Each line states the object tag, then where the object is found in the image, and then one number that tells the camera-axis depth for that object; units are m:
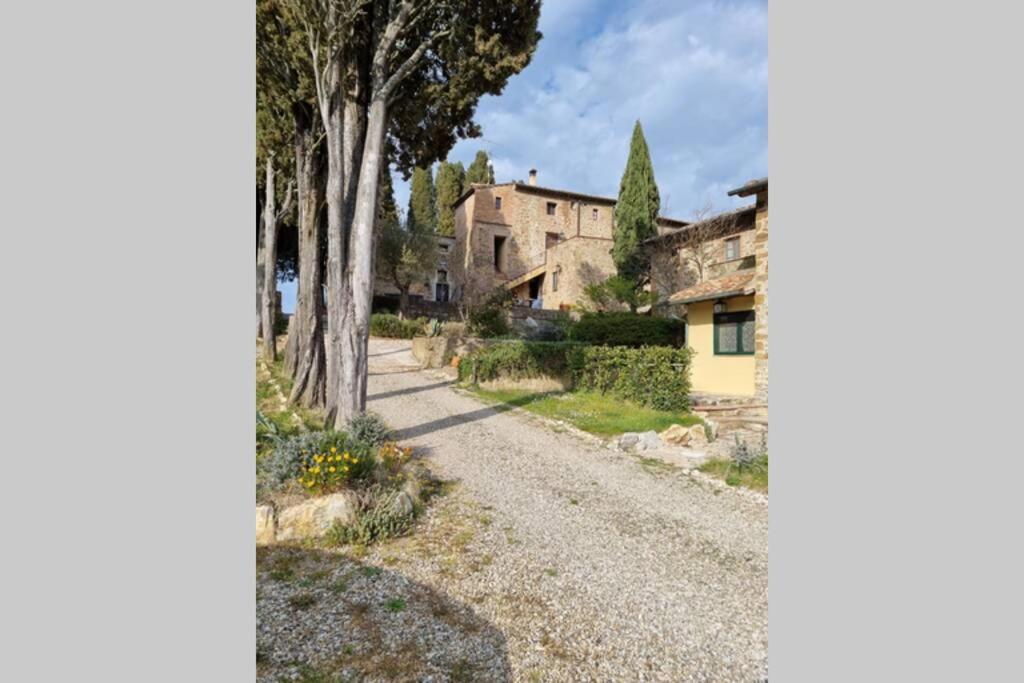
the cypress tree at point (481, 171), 43.62
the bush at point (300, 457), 4.96
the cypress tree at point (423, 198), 41.03
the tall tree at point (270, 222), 13.26
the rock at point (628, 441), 7.99
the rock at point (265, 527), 4.19
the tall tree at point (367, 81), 7.26
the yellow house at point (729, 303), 11.80
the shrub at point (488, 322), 19.64
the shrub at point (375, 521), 4.29
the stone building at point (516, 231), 32.28
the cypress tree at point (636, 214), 24.30
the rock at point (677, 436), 8.13
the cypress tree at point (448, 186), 41.88
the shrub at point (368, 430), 6.66
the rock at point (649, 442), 7.89
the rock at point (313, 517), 4.29
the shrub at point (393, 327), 23.56
